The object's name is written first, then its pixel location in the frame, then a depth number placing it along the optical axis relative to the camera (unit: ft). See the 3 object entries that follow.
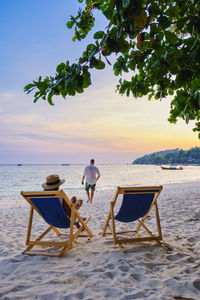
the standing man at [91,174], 25.30
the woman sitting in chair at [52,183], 10.65
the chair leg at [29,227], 9.19
